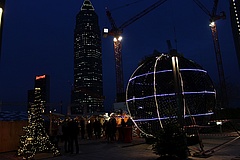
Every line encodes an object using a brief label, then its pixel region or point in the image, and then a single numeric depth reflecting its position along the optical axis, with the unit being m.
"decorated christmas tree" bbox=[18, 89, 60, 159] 9.80
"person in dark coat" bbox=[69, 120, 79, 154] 10.19
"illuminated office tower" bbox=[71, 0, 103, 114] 155.38
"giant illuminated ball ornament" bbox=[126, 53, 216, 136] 9.98
